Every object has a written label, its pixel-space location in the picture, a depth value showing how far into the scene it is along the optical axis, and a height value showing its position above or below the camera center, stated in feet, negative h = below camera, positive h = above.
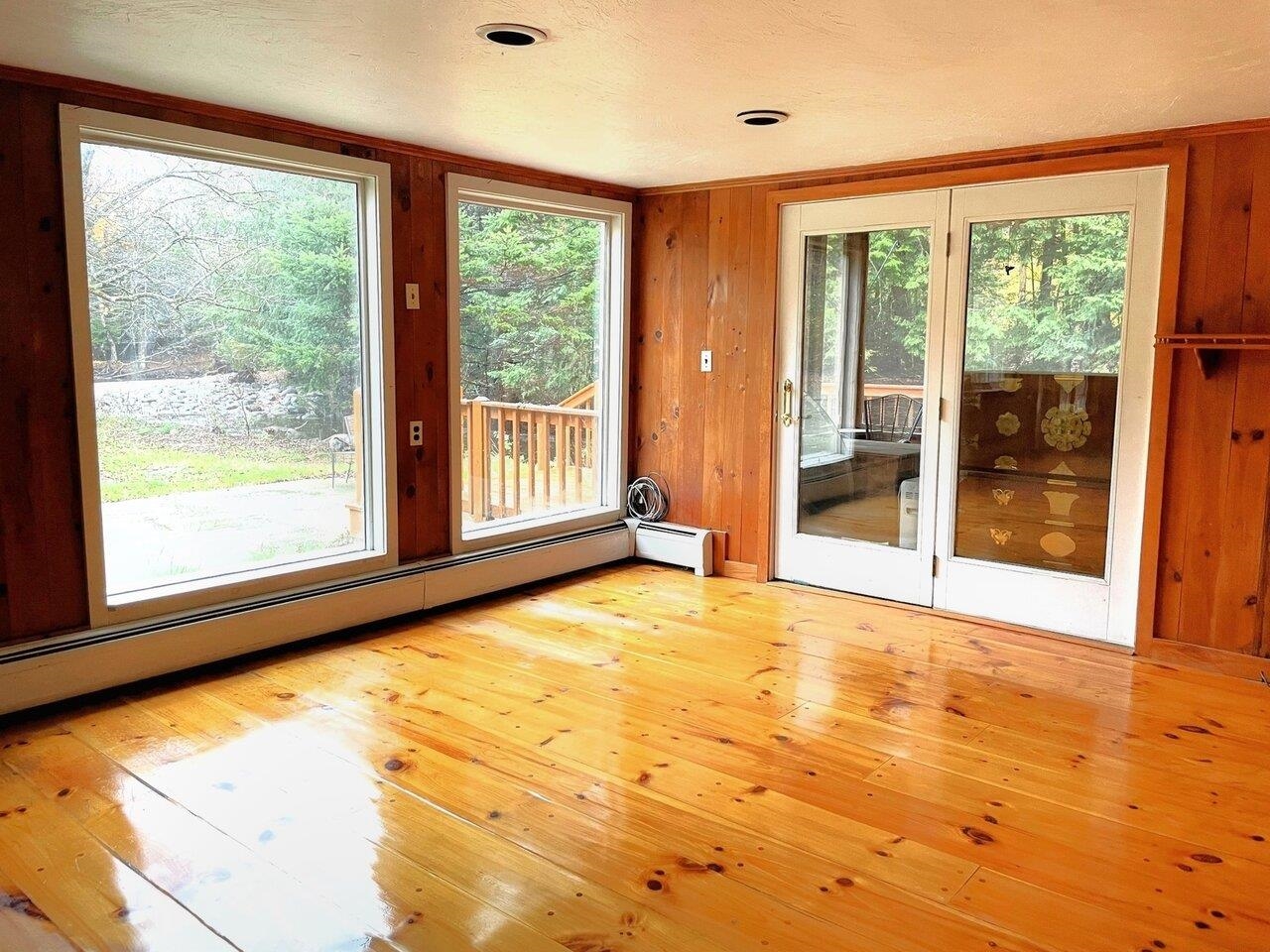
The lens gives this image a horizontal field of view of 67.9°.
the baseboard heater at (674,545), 18.15 -3.35
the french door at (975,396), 13.73 -0.30
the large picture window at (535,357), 16.20 +0.28
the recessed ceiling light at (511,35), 8.91 +3.24
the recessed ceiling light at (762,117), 12.03 +3.33
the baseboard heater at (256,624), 10.95 -3.46
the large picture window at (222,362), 11.66 +0.11
